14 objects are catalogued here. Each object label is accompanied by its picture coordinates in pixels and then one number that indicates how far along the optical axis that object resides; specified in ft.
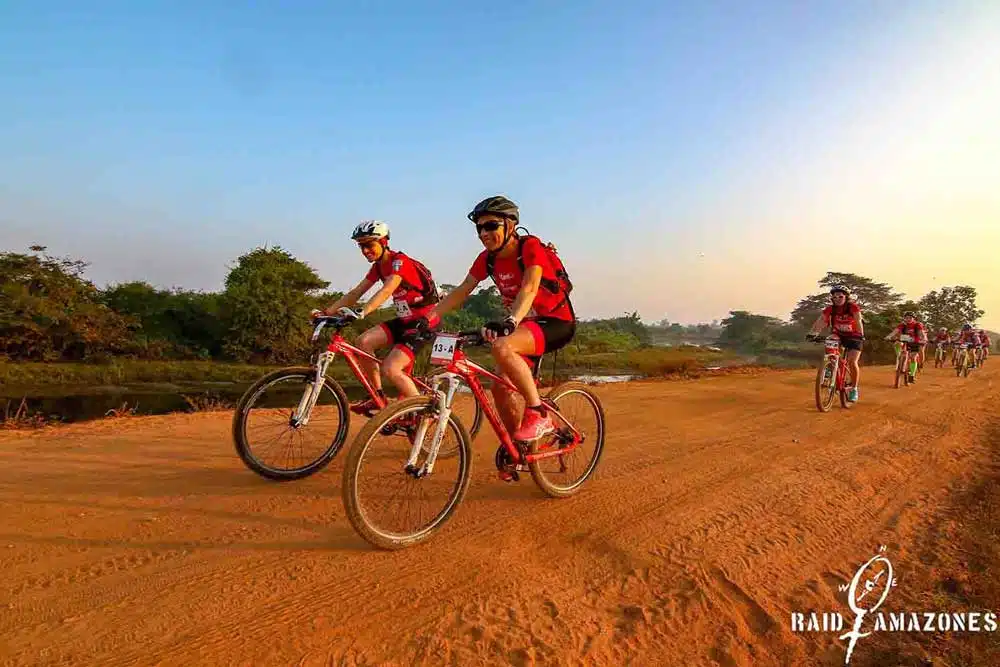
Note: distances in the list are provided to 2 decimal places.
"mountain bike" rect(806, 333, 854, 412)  29.30
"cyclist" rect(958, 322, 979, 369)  64.70
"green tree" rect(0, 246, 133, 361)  63.10
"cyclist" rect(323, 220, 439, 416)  15.65
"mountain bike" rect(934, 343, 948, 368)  72.81
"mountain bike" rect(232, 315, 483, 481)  13.92
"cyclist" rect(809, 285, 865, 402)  31.27
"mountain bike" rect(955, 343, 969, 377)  58.80
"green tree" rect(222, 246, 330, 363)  81.46
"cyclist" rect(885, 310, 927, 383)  46.80
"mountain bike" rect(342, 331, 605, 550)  9.69
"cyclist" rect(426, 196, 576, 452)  12.14
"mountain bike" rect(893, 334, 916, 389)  45.21
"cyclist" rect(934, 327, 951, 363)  70.26
